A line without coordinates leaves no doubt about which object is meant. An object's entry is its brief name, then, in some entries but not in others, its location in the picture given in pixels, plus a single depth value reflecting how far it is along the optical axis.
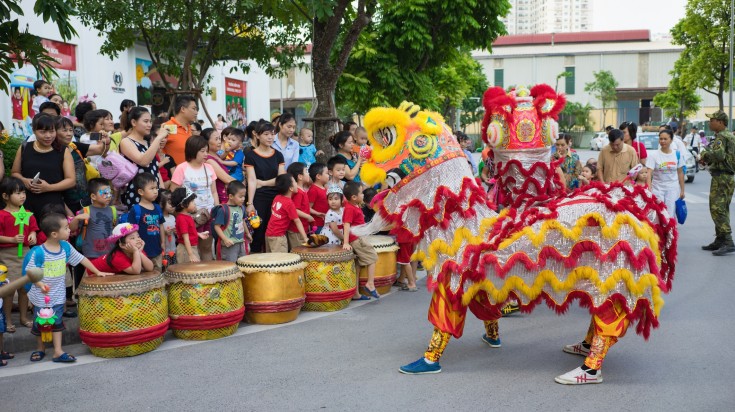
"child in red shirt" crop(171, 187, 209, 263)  6.48
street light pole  27.67
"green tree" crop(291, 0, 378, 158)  9.88
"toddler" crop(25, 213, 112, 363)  5.27
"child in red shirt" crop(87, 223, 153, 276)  5.67
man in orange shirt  7.28
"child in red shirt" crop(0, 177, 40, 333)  5.79
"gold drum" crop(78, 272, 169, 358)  5.36
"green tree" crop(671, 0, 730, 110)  31.73
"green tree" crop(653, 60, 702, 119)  38.97
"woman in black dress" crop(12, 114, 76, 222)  6.05
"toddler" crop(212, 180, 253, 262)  6.86
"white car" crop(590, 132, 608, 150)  39.48
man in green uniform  9.87
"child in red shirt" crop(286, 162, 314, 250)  7.52
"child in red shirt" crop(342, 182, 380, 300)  7.26
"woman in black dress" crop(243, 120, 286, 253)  7.59
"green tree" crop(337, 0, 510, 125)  14.09
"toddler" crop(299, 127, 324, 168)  9.29
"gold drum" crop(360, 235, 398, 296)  7.71
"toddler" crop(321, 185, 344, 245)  7.46
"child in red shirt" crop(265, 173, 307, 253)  7.27
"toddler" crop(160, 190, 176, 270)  6.62
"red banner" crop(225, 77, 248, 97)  24.94
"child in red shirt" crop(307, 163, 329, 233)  7.82
